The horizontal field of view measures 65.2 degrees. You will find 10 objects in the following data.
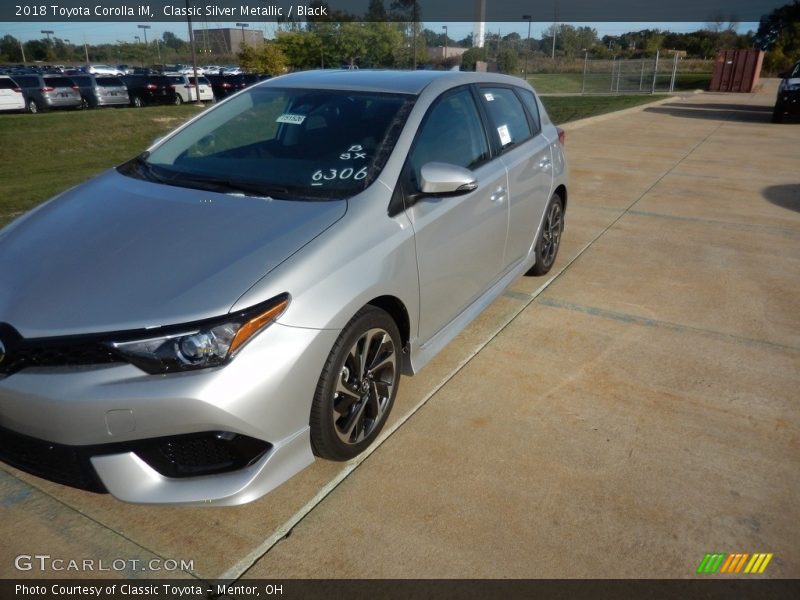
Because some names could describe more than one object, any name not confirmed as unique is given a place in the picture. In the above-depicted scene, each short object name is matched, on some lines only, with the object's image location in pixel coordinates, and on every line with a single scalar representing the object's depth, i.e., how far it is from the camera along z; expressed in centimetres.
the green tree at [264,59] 4338
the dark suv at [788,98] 1616
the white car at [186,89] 3162
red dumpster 2872
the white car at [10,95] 2373
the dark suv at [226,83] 3514
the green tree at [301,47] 4800
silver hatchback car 214
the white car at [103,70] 4956
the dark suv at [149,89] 3009
